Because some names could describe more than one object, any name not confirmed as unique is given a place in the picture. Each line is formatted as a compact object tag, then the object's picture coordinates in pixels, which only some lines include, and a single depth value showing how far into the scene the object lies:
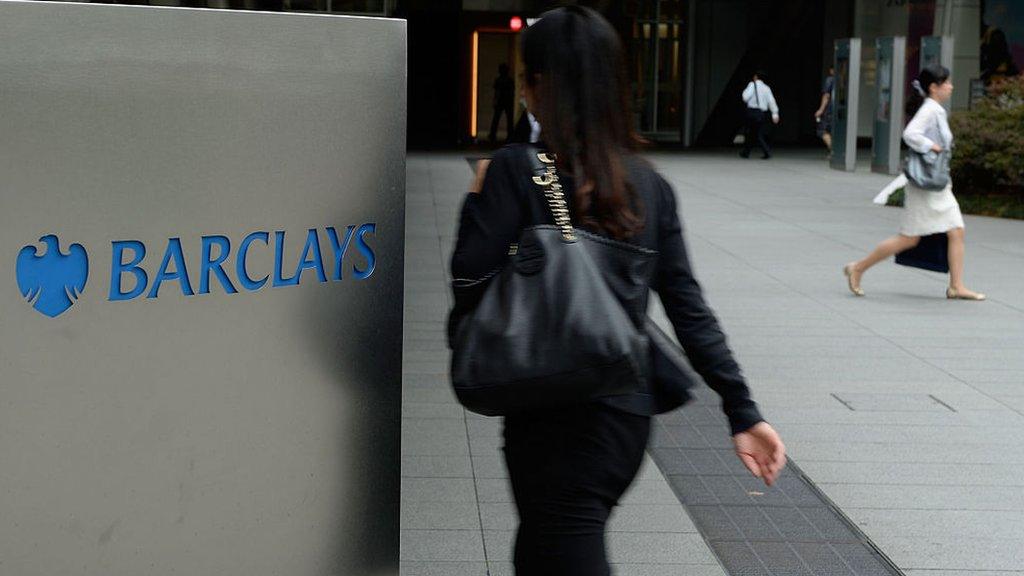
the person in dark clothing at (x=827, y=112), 24.92
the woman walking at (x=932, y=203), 9.76
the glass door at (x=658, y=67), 32.91
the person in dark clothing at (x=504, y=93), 30.36
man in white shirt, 26.11
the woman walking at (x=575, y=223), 2.69
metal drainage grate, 4.53
